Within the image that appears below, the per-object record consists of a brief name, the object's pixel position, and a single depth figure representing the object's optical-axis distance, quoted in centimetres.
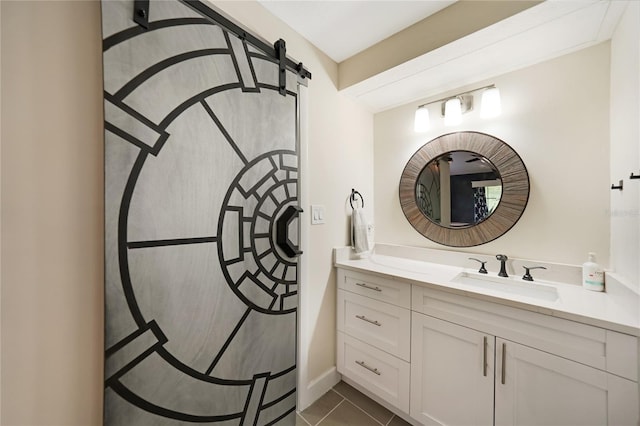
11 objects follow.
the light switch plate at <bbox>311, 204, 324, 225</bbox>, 160
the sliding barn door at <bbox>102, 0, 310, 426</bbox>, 82
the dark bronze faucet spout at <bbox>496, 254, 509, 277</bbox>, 146
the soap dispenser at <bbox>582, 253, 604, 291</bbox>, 122
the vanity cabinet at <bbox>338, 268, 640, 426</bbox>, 90
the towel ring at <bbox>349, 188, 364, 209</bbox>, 191
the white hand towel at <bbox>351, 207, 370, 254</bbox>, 184
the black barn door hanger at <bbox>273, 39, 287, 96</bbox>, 132
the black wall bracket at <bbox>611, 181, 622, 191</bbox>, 114
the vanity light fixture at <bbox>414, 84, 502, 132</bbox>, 153
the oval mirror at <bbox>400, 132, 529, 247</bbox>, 154
